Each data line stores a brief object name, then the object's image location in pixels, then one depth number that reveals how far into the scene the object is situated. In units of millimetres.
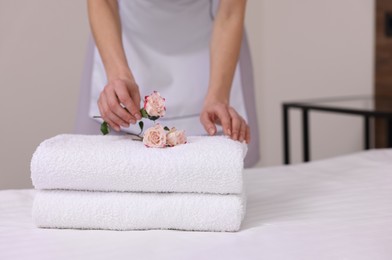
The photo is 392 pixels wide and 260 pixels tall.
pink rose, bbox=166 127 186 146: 997
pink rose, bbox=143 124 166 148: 977
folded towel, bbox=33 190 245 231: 933
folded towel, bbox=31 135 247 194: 917
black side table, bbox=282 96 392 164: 2414
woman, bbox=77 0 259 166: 1521
